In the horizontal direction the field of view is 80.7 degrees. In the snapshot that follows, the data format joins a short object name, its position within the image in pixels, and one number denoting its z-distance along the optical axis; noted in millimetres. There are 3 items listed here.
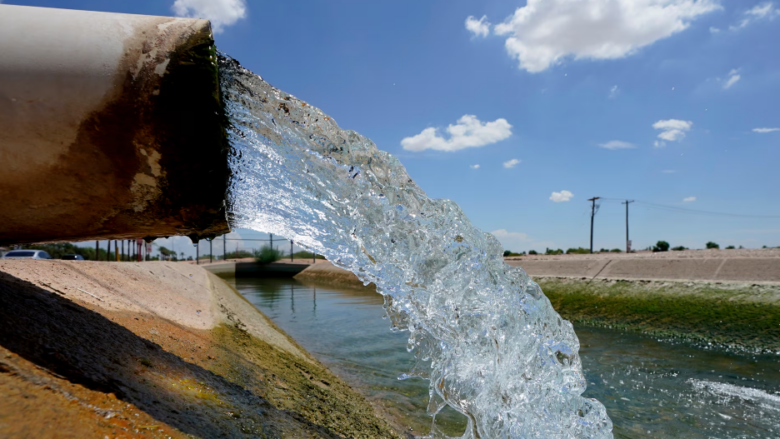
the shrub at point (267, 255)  34406
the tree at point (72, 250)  24167
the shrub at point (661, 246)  39469
